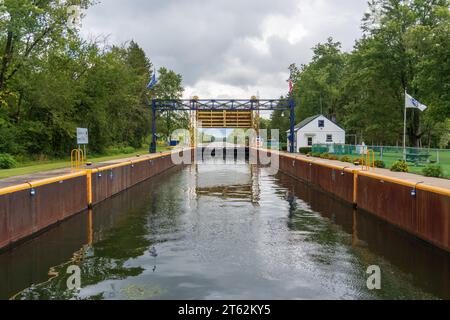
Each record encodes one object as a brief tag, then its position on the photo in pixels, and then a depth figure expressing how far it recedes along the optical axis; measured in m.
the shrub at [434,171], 22.11
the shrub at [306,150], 64.61
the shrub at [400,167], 25.31
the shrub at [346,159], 38.56
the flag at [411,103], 34.51
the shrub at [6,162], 28.56
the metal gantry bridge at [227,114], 59.91
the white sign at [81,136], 23.84
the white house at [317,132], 71.81
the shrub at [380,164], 30.31
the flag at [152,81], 54.36
